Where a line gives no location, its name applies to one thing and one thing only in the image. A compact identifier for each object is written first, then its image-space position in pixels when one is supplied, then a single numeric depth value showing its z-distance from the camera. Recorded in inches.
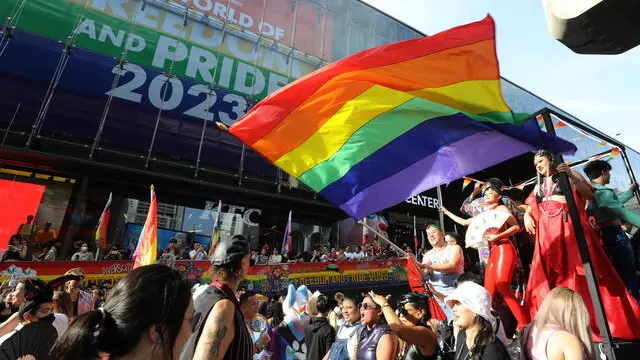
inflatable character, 195.6
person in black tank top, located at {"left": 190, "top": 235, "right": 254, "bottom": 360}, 77.3
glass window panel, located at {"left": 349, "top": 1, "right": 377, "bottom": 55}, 925.8
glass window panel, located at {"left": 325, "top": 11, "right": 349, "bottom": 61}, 893.8
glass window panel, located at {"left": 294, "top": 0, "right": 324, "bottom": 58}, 858.8
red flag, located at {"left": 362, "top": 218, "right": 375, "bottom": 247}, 782.8
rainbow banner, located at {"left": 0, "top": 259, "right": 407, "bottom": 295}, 337.1
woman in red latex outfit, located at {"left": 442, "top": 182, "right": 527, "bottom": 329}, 135.2
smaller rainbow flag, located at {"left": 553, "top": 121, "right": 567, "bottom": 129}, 143.2
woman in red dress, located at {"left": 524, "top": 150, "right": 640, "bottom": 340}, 110.0
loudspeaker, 36.5
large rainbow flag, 142.4
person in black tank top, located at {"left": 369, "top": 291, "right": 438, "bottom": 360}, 120.9
